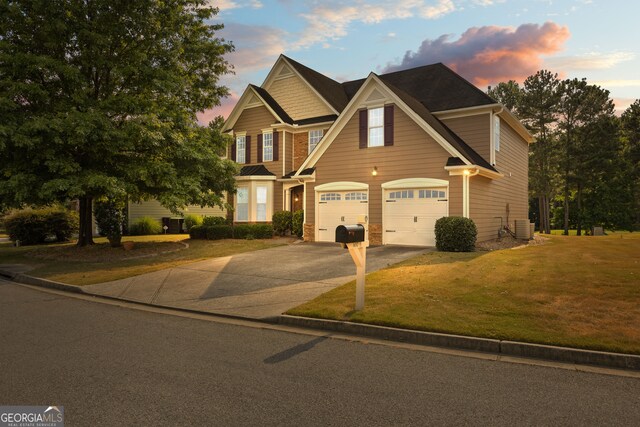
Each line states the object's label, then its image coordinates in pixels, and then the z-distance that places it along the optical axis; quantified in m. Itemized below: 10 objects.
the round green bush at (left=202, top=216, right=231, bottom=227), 25.49
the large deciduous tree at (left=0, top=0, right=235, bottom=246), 14.78
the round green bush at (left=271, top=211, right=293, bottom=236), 23.03
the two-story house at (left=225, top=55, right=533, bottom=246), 17.55
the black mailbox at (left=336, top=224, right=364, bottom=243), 7.10
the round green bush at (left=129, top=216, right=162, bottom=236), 30.17
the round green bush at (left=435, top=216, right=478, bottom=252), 15.65
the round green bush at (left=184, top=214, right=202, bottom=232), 31.44
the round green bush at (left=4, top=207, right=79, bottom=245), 23.56
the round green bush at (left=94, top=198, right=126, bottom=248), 27.16
